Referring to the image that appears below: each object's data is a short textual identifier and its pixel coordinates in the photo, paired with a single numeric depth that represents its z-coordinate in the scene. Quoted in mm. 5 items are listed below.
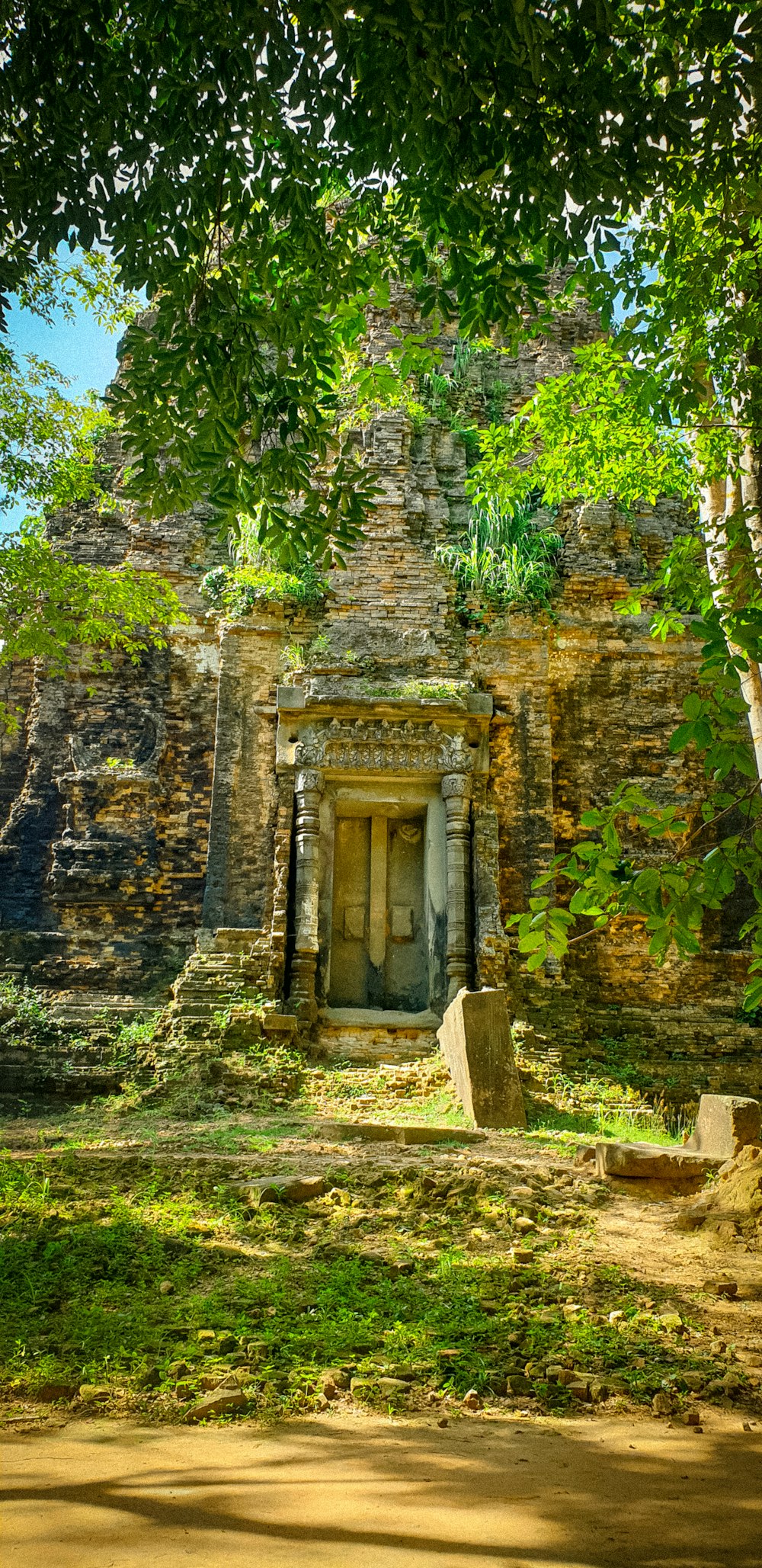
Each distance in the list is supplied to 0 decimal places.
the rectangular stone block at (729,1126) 5902
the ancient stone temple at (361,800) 10461
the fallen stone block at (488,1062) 7621
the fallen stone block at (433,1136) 6672
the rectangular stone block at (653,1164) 5707
